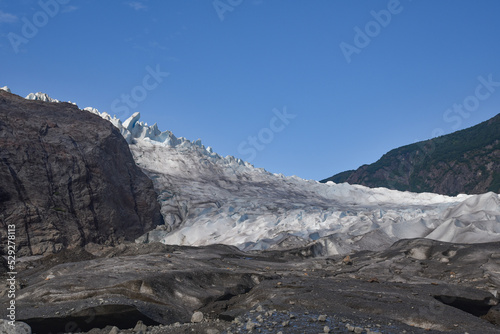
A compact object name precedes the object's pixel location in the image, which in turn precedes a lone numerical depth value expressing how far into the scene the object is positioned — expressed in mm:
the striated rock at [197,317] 8906
